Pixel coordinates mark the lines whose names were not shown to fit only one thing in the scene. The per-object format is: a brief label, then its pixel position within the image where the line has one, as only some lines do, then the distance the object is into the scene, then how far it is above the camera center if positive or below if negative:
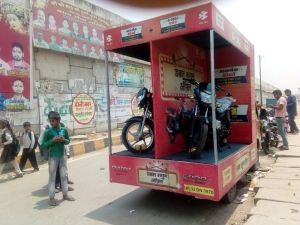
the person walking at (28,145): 7.70 -0.89
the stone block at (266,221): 3.83 -1.48
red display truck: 4.16 +0.26
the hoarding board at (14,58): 9.62 +1.62
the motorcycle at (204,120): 4.85 -0.27
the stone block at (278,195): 4.68 -1.45
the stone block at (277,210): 4.06 -1.47
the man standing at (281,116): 8.70 -0.40
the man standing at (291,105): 11.85 -0.14
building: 10.29 +1.48
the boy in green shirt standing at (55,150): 5.21 -0.71
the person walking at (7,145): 7.19 -0.82
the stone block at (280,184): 5.36 -1.46
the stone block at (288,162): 7.05 -1.43
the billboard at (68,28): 10.98 +3.12
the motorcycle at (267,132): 8.80 -0.89
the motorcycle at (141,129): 5.48 -0.42
